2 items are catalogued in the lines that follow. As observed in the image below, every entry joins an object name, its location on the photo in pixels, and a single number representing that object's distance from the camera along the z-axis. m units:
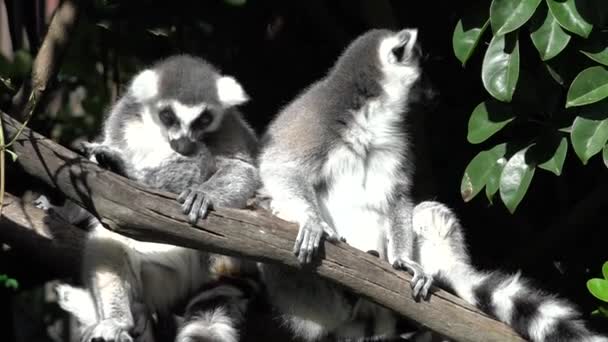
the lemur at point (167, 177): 8.78
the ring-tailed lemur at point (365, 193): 9.18
